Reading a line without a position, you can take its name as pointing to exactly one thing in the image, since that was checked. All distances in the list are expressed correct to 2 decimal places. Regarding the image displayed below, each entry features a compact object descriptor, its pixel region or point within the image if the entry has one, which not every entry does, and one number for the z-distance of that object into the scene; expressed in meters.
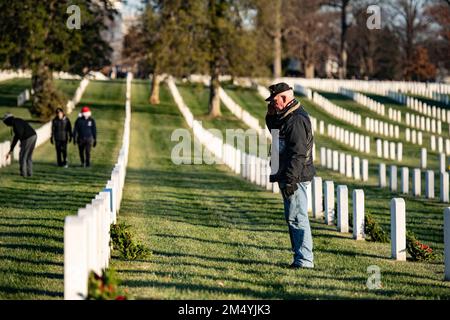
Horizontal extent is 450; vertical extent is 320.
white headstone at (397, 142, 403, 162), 40.09
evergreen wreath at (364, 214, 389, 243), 15.84
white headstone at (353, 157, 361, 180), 31.02
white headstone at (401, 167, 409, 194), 27.16
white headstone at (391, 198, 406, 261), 13.60
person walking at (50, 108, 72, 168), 29.84
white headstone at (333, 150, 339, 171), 33.34
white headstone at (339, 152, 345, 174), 32.25
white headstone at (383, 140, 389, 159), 41.00
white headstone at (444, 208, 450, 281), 11.99
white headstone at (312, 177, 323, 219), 19.00
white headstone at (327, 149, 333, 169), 34.22
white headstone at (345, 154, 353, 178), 31.52
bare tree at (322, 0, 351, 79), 88.31
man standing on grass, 12.12
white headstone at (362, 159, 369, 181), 30.71
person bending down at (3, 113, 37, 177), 26.20
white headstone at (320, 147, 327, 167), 35.09
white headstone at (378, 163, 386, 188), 28.92
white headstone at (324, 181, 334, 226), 17.97
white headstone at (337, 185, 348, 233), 16.64
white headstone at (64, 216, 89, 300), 8.52
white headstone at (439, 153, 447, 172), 33.53
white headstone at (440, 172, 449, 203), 25.00
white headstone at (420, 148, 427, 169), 37.22
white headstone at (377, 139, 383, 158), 41.19
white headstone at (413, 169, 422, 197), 26.69
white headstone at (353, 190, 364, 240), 15.74
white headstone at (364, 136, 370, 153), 43.29
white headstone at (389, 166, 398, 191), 27.77
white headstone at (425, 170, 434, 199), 25.97
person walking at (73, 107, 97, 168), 29.97
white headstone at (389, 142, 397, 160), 40.72
